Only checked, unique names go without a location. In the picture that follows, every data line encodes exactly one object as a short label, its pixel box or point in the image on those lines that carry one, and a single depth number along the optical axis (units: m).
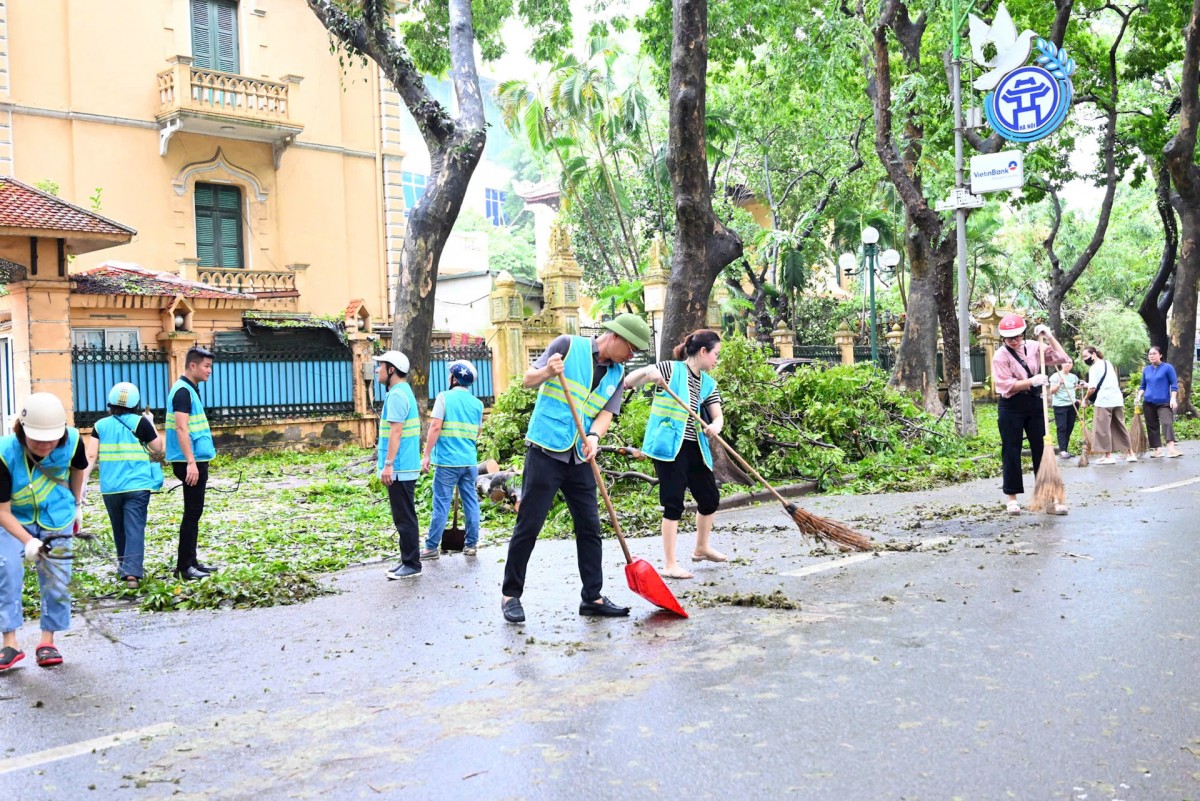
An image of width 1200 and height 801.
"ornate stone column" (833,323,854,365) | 30.03
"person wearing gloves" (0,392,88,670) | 5.80
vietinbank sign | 15.70
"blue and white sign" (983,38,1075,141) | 15.41
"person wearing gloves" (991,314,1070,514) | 10.16
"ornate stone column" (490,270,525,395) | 22.70
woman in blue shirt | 16.56
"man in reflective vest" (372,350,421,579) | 8.65
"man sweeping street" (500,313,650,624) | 6.58
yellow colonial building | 23.34
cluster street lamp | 25.84
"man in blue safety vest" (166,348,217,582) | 8.59
